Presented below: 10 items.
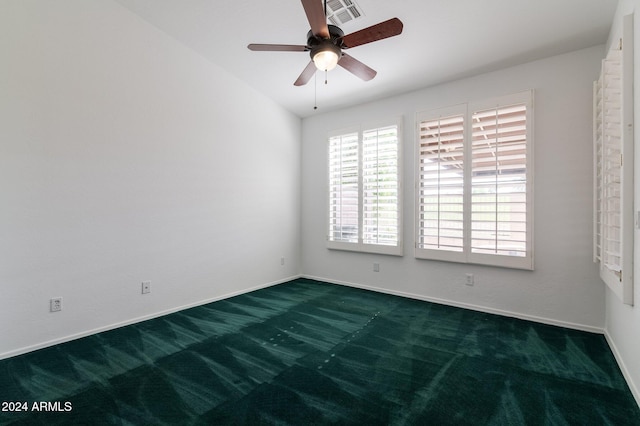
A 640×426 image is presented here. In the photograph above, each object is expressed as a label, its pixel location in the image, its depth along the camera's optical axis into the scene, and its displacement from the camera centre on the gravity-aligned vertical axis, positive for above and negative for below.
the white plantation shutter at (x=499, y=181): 3.24 +0.37
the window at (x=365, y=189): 4.22 +0.36
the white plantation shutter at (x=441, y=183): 3.64 +0.38
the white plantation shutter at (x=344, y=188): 4.63 +0.41
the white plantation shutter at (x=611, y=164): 2.13 +0.39
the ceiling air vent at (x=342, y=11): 2.51 +1.79
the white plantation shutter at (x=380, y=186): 4.21 +0.40
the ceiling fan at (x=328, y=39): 1.98 +1.31
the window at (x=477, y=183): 3.24 +0.36
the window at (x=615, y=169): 1.95 +0.34
